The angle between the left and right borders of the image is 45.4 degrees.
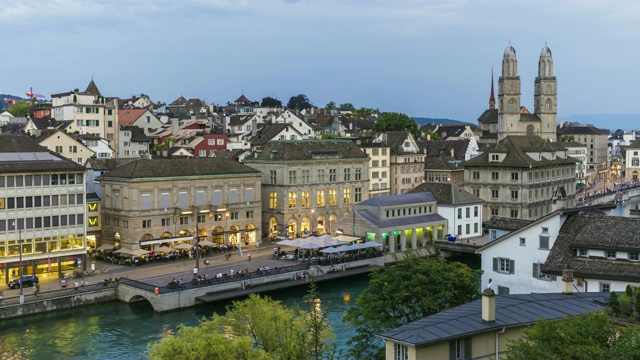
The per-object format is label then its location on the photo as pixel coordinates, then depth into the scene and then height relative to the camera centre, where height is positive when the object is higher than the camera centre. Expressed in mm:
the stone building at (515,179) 112938 -6173
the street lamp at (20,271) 59500 -10671
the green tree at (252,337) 32656 -9376
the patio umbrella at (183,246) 78750 -11024
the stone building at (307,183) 96562 -5843
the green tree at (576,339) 22625 -6163
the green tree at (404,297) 39719 -8574
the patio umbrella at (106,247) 78625 -11064
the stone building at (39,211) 67562 -6531
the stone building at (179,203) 80438 -7064
